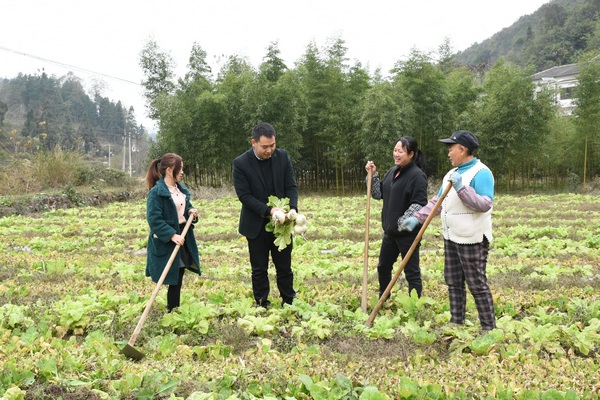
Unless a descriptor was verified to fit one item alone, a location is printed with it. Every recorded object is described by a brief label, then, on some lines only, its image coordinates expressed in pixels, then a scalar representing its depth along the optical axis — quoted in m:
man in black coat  4.28
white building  39.34
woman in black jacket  4.23
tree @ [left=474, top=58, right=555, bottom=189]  20.20
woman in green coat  4.05
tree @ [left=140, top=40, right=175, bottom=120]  22.64
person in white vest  3.40
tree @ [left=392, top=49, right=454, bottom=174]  20.03
